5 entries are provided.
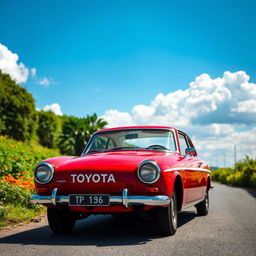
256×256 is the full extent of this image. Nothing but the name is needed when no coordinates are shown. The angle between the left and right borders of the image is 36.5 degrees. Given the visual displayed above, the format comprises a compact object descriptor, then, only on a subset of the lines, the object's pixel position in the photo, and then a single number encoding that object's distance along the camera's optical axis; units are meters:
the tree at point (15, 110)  27.48
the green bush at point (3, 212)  6.77
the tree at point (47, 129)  44.69
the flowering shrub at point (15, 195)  7.01
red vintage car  5.15
